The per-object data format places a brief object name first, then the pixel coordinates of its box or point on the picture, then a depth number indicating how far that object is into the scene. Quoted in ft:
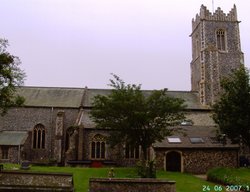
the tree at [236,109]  96.68
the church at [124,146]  109.50
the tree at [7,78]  75.87
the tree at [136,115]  97.76
